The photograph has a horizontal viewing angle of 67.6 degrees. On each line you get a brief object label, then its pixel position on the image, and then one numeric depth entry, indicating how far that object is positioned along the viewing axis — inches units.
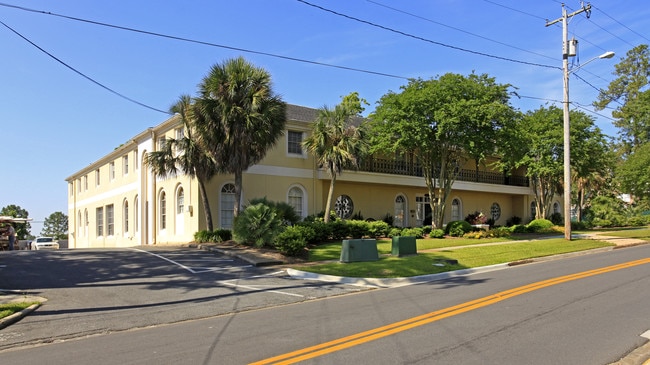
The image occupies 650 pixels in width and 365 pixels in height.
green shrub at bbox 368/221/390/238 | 1029.2
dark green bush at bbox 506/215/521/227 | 1722.4
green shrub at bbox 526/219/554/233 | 1338.6
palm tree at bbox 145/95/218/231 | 895.1
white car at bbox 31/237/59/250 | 1654.3
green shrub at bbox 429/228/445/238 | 1095.7
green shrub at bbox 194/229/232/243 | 901.2
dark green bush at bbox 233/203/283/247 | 772.6
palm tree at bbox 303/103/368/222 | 982.4
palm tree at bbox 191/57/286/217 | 834.8
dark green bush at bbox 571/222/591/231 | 1588.3
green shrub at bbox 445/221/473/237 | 1151.4
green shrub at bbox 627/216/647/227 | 1827.0
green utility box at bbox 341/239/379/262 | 682.8
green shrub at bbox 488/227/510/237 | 1151.2
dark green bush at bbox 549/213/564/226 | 1713.1
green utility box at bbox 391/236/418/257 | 745.6
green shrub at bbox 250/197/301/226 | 842.8
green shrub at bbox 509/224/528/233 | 1320.1
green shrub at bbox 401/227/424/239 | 1065.5
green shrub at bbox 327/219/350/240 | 960.0
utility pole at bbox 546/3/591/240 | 991.6
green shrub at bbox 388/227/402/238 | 1062.4
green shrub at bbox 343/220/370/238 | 994.1
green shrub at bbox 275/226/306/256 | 713.6
